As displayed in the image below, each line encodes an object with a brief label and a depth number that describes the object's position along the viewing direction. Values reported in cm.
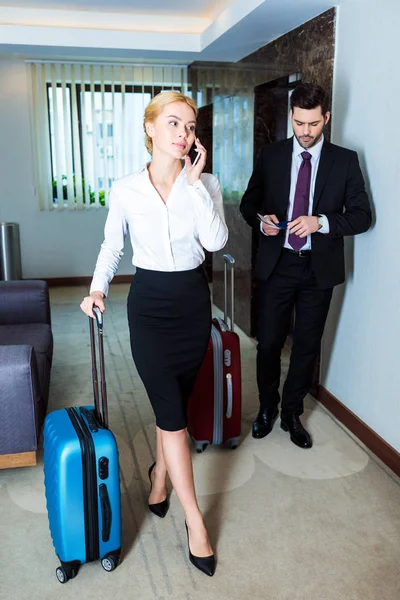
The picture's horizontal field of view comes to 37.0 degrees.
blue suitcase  197
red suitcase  279
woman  198
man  273
